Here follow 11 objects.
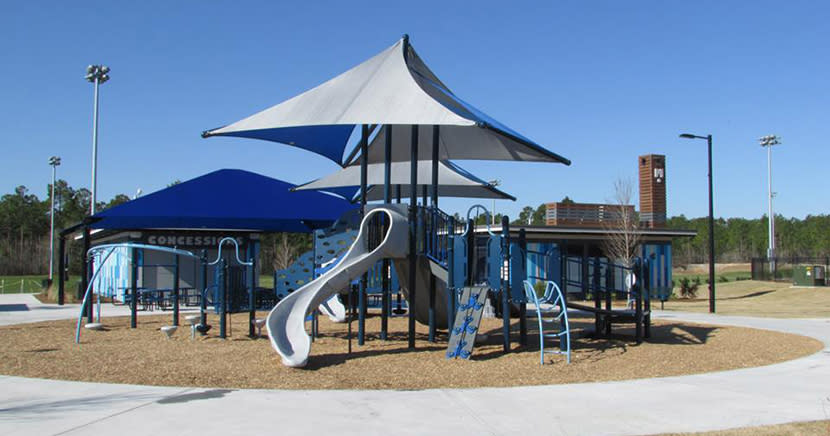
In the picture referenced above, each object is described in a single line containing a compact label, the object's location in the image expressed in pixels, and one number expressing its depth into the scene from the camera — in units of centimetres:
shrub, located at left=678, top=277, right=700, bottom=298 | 3588
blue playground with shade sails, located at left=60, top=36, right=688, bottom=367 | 1243
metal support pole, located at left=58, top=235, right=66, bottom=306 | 2700
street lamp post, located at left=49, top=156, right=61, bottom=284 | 6706
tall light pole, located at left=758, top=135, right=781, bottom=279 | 4996
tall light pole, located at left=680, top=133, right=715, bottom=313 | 2494
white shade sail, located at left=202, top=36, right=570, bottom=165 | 1285
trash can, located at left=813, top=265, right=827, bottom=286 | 3956
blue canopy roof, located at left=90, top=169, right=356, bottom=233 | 2577
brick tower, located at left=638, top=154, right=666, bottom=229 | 3925
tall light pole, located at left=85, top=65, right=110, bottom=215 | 3816
